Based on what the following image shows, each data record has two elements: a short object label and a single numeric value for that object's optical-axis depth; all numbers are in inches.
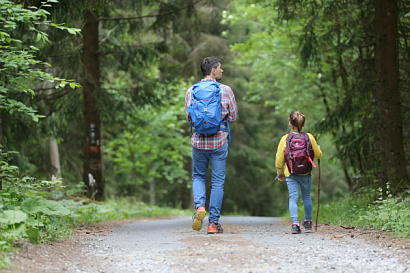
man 497.7
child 525.7
